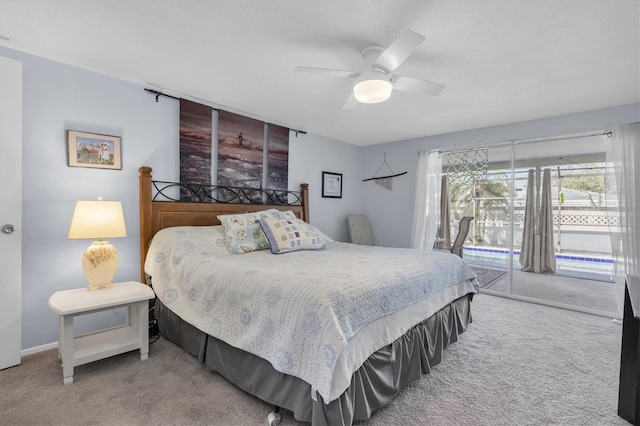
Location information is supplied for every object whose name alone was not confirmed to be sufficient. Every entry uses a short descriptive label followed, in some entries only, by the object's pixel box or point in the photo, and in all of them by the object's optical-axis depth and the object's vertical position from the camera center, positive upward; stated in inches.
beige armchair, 196.9 -15.0
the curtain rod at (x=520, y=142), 135.1 +36.5
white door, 82.4 -2.8
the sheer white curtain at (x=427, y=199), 178.1 +6.5
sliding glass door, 148.4 -2.6
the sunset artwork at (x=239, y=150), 134.8 +26.8
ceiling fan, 71.7 +37.4
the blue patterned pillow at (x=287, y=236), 109.7 -11.5
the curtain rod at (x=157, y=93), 113.1 +43.8
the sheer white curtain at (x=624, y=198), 120.8 +6.6
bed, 54.6 -23.2
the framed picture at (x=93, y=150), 96.1 +17.8
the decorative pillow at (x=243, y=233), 108.2 -10.5
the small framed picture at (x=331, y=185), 187.9 +15.0
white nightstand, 74.4 -34.9
